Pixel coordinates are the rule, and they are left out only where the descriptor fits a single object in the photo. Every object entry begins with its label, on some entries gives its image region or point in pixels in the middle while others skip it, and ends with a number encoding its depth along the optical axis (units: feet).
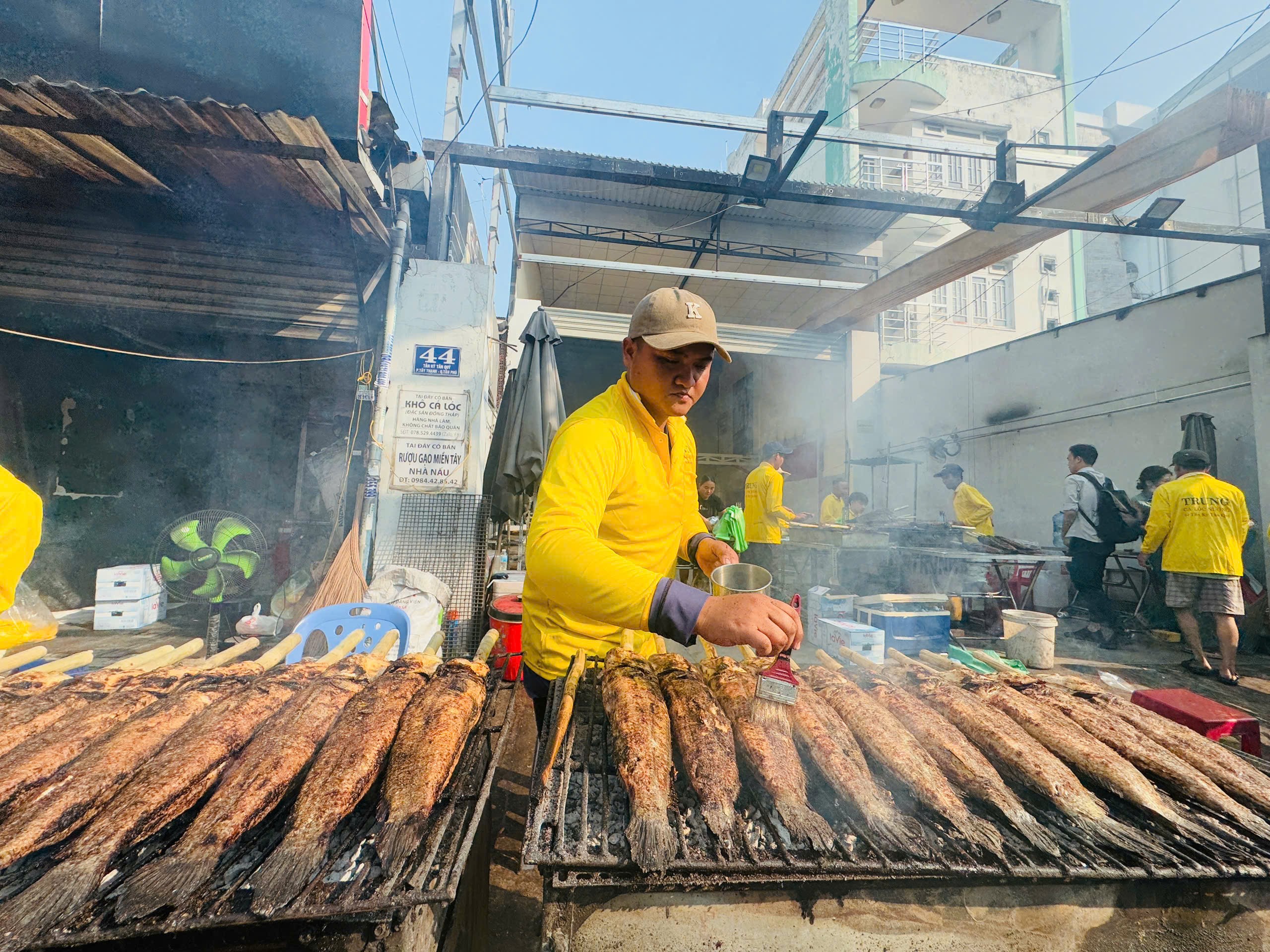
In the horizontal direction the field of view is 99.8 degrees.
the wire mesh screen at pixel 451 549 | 19.65
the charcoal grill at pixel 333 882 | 3.87
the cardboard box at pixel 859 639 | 16.61
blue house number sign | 20.51
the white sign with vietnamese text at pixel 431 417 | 20.26
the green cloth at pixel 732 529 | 21.02
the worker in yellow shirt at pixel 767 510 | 28.71
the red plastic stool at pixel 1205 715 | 8.21
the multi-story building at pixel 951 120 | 61.77
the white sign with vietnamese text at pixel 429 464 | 20.10
